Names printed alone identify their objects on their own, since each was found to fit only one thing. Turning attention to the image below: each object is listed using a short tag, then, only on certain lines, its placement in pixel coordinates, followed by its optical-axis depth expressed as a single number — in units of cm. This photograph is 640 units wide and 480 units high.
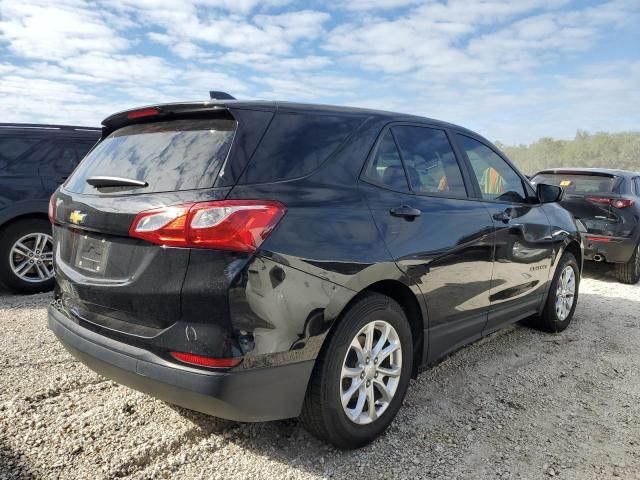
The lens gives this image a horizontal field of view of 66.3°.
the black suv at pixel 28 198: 519
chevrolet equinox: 196
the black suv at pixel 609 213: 665
